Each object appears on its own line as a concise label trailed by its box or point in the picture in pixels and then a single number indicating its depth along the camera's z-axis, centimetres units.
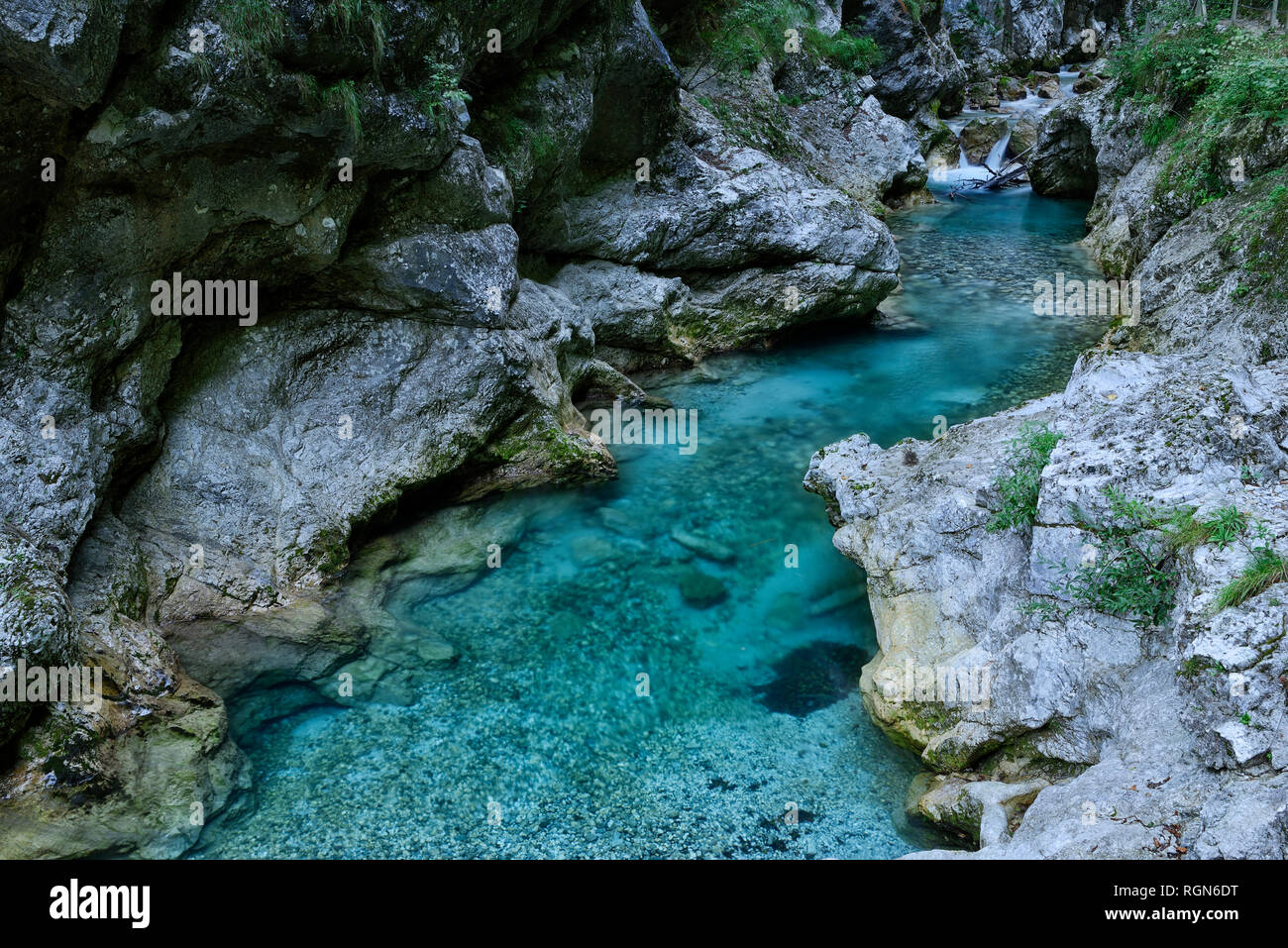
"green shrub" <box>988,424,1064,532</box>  726
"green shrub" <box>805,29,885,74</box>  2109
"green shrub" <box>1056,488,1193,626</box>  598
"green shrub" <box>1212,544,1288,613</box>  520
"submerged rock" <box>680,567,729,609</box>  928
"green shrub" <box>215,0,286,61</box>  703
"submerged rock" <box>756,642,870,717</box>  787
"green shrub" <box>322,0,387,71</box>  771
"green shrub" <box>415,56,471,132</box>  905
